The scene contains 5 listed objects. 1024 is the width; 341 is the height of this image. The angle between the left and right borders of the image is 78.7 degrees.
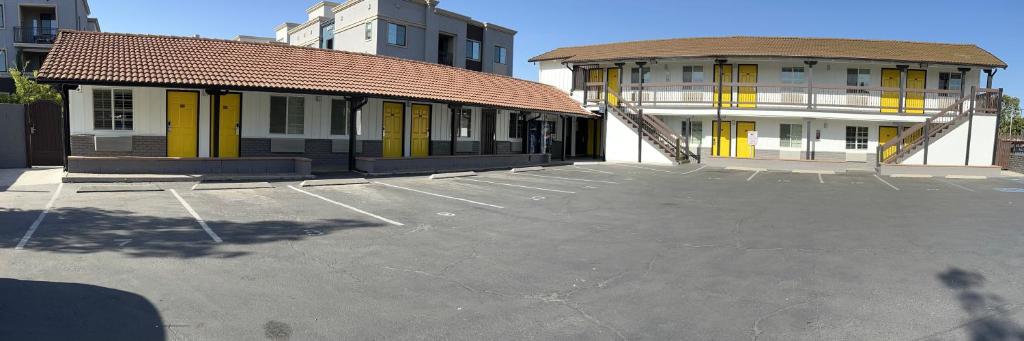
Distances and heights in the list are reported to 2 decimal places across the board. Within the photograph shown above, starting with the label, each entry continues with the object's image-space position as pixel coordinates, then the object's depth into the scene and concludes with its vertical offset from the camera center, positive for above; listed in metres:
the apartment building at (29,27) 39.12 +6.18
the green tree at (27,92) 30.40 +1.65
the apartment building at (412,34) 37.50 +6.60
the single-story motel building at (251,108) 16.73 +0.73
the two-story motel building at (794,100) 30.61 +2.34
